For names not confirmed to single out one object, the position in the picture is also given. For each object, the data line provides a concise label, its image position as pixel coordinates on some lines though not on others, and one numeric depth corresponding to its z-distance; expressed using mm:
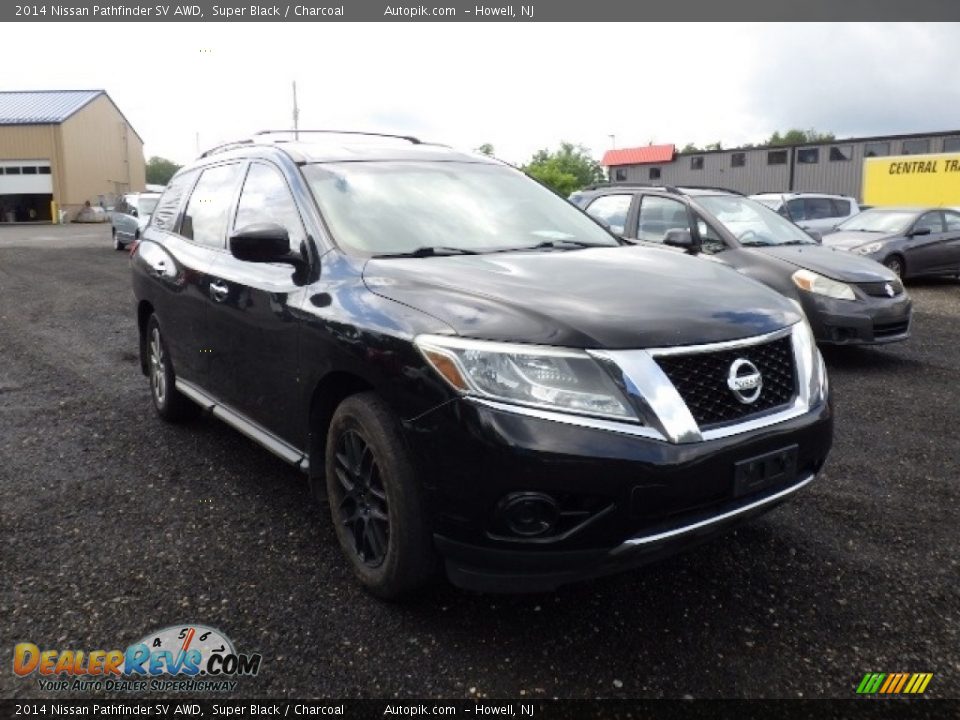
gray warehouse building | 30375
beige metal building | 47531
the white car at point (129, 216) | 19752
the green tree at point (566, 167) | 55778
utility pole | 31825
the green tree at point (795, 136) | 97175
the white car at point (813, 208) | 15664
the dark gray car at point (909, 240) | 12953
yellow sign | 21719
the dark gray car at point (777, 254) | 6852
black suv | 2400
